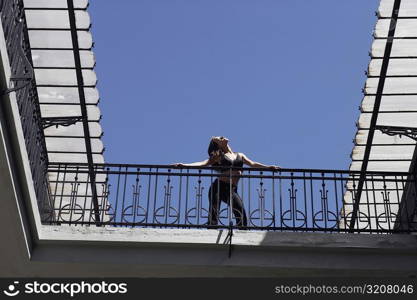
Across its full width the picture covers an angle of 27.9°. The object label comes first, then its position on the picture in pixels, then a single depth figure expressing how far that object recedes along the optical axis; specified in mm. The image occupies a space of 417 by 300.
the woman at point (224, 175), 11977
